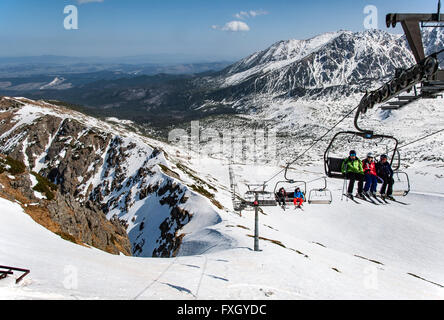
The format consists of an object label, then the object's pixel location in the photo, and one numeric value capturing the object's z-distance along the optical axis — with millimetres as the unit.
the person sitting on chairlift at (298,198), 31611
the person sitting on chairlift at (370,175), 22766
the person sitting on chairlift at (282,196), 32312
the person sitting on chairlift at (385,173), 22333
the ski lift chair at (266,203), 29041
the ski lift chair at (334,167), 24188
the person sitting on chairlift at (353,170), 23359
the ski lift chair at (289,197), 32688
